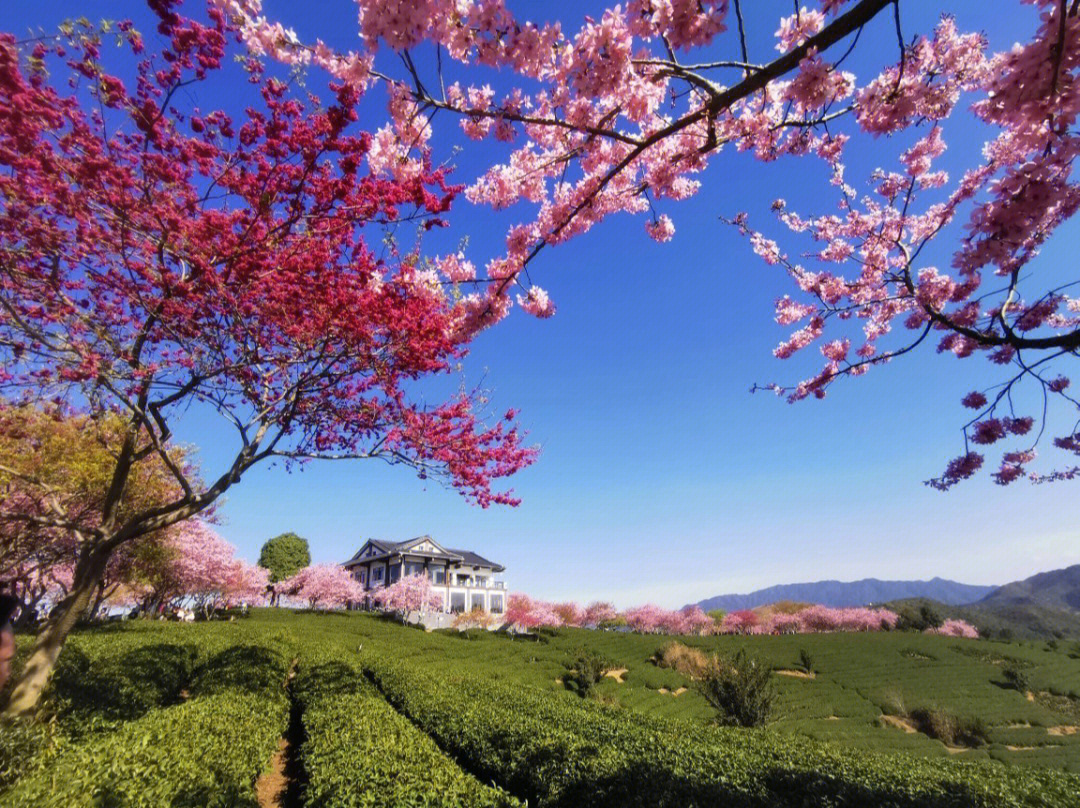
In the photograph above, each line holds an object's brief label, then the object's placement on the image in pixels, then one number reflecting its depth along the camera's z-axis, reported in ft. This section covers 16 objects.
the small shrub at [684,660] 81.05
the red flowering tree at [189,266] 19.62
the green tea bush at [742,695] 43.47
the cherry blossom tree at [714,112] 9.77
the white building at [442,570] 188.03
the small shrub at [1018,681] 85.81
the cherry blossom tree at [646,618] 191.83
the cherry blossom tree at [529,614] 170.50
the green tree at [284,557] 202.69
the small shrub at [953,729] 56.65
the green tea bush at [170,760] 13.50
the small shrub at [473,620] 156.55
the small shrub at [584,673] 64.95
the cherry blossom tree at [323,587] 188.65
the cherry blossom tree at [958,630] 166.30
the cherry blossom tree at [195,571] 79.17
